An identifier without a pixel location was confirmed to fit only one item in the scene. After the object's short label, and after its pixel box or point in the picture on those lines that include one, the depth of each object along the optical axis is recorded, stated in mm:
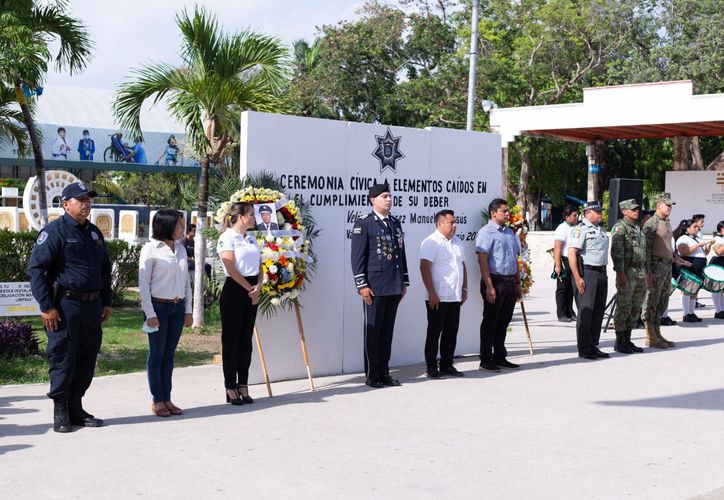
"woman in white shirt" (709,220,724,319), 16859
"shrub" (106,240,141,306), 17766
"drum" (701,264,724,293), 16062
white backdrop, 10016
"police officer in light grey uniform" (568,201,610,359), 11625
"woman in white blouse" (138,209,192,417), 7906
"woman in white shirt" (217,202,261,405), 8680
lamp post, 21719
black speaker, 14828
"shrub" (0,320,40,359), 10727
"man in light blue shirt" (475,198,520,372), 11016
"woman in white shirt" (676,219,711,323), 16391
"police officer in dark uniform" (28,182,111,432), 7309
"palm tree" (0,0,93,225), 12219
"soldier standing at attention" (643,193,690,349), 12891
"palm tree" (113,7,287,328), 13688
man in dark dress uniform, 9617
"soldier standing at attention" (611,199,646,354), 12023
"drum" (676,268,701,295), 15992
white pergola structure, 26891
